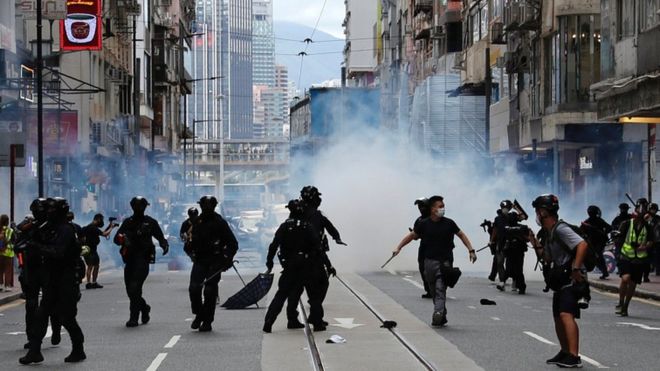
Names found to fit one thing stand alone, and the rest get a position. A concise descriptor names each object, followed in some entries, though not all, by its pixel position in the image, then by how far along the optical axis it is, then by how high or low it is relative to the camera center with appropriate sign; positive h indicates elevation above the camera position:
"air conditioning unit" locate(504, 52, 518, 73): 56.47 +4.06
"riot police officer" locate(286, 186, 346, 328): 19.17 -0.88
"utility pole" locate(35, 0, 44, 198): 35.09 +1.89
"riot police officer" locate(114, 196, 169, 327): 19.97 -1.12
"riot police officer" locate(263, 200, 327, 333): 18.66 -1.25
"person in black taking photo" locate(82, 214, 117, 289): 31.80 -1.73
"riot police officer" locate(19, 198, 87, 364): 15.30 -1.23
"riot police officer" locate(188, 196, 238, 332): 19.17 -1.13
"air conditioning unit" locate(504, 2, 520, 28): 52.66 +5.55
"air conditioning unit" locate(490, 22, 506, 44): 57.91 +5.33
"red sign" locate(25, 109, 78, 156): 48.00 +1.23
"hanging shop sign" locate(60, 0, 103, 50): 52.75 +4.89
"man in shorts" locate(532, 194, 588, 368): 14.26 -1.07
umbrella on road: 22.05 -2.06
